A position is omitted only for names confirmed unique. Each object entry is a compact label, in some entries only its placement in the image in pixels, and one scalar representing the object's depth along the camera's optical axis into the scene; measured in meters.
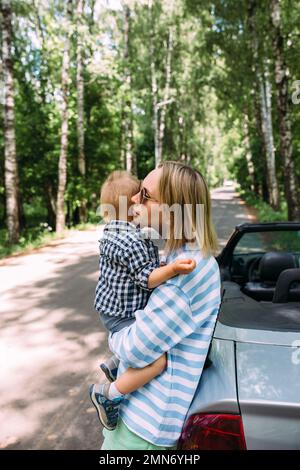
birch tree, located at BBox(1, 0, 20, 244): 12.83
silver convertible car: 1.54
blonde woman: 1.58
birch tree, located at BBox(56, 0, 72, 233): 16.51
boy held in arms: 1.65
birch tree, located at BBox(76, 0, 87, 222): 19.44
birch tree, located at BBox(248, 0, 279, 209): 19.49
